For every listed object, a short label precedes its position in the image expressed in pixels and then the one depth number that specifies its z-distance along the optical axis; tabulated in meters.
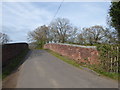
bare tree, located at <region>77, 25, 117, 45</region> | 27.61
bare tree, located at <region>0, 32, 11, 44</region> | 29.51
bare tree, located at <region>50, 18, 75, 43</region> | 30.83
